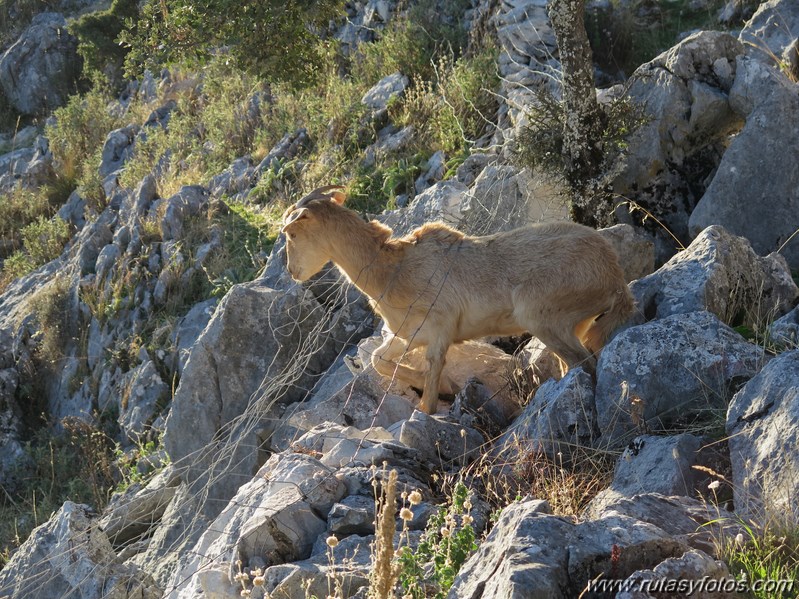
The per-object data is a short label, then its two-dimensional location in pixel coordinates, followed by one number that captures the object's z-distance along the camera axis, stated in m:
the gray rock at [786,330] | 5.98
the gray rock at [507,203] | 9.15
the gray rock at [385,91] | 14.69
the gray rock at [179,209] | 14.54
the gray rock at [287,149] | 15.43
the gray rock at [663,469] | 4.74
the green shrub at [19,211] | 19.97
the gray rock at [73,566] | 6.54
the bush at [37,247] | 17.94
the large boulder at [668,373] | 5.55
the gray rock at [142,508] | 8.76
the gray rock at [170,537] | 7.53
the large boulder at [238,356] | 8.90
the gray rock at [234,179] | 15.57
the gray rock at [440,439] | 6.01
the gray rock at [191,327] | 12.34
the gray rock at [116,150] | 19.42
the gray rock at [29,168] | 21.00
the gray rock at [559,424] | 5.66
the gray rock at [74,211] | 18.78
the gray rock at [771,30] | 10.59
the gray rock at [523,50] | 11.98
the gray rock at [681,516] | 4.15
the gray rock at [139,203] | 15.54
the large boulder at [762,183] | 8.33
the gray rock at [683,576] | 3.54
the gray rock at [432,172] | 12.30
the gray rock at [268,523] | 5.19
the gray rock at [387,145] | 13.51
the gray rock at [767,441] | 4.24
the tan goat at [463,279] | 6.94
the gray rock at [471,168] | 10.79
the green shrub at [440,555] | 4.12
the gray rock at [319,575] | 4.58
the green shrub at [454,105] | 12.68
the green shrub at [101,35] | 23.45
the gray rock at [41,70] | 25.31
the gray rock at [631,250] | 7.93
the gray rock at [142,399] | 12.27
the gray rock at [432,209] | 9.59
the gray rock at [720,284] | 6.73
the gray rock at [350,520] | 5.23
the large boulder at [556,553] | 3.68
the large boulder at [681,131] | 9.21
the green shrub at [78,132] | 20.92
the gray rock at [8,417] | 13.38
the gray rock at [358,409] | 7.40
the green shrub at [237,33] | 9.23
